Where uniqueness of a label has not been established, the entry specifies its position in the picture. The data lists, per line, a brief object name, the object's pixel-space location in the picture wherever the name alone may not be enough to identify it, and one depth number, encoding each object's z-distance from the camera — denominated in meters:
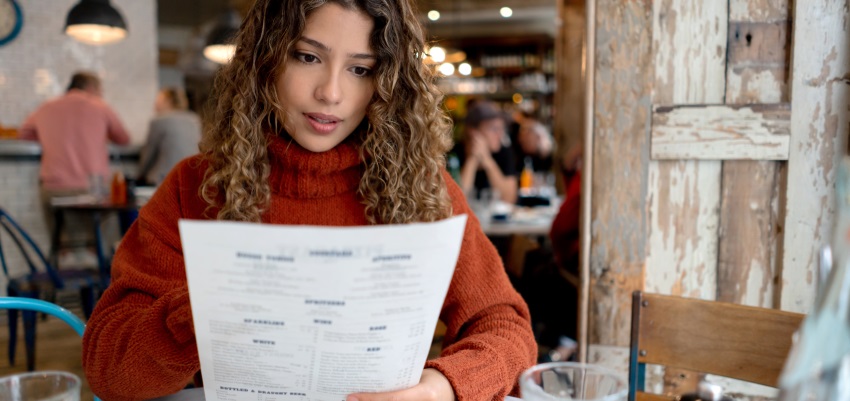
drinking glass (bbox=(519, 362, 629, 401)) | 0.64
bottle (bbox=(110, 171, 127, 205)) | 3.97
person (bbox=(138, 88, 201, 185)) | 4.86
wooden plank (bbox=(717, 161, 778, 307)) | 1.60
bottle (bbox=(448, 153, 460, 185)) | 3.85
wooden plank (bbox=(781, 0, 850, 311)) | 1.51
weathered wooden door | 1.54
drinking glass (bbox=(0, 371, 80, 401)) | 0.66
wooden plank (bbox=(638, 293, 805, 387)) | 1.17
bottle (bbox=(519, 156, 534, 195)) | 5.29
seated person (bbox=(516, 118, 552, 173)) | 5.84
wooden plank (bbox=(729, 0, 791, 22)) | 1.54
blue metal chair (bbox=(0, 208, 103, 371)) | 3.02
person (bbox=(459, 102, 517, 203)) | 4.42
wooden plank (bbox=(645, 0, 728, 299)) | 1.59
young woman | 0.96
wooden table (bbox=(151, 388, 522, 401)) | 0.98
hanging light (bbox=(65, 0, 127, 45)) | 4.42
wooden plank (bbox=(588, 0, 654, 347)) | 1.60
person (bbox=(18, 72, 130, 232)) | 4.71
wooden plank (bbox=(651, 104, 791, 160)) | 1.55
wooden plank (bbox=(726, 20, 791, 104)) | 1.56
